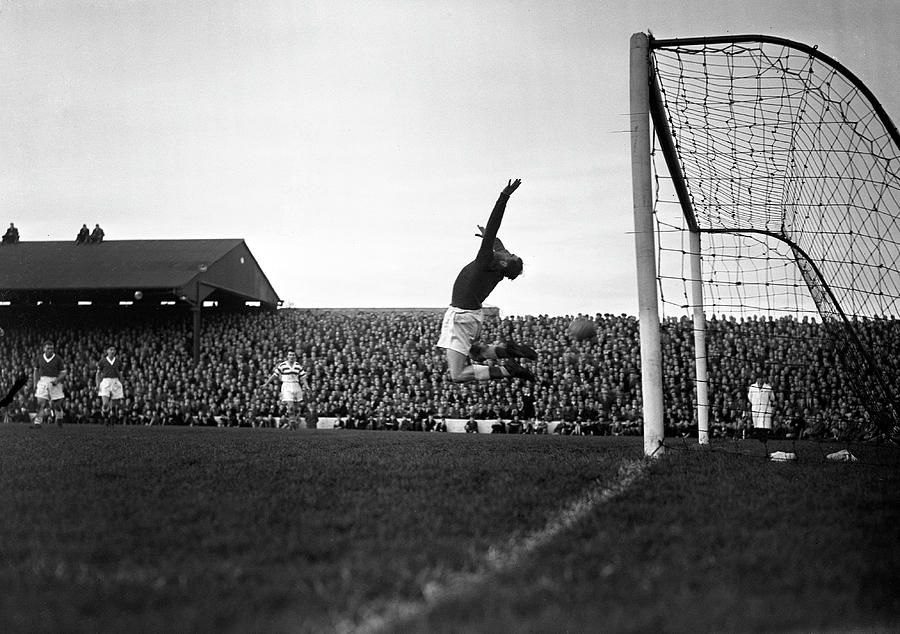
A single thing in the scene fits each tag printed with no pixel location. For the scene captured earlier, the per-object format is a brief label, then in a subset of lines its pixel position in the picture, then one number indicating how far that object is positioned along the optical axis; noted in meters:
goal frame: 7.75
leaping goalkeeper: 8.34
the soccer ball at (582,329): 15.82
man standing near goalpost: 15.66
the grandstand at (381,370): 16.70
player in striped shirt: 19.42
